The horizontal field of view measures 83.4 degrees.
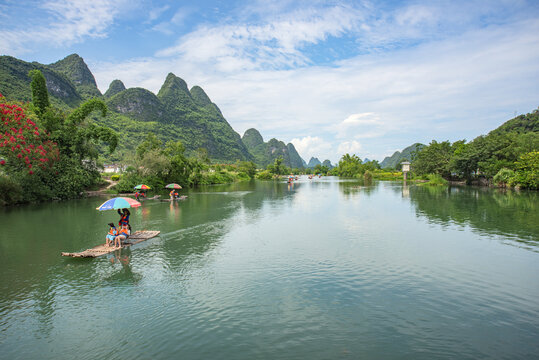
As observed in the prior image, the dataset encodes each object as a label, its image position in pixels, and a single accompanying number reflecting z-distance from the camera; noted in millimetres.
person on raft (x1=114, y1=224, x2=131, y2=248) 14562
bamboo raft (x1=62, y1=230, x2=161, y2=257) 13109
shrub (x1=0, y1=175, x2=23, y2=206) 29391
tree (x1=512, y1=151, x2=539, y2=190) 43403
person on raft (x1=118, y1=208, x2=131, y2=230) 15423
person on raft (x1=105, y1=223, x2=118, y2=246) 14470
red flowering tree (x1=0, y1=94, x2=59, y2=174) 28531
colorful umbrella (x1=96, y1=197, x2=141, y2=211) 14781
